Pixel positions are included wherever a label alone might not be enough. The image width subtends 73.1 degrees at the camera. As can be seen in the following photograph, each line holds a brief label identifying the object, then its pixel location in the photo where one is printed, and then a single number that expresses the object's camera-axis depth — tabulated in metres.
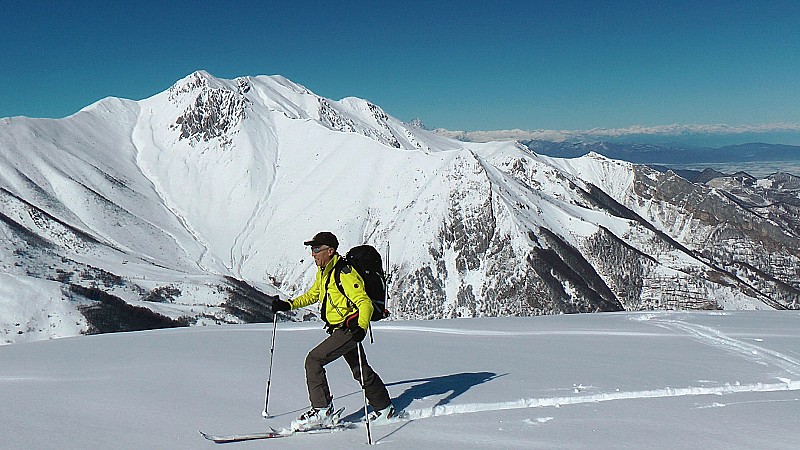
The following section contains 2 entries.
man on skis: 7.80
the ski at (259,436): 7.34
